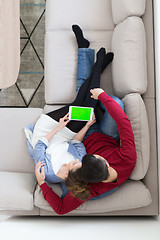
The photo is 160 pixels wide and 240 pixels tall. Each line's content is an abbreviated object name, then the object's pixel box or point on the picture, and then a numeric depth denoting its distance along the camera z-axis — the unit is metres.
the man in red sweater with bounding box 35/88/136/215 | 1.48
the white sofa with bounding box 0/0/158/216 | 1.56
